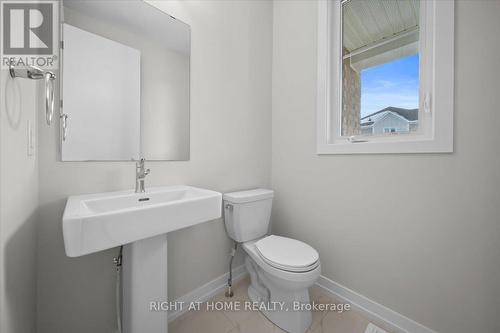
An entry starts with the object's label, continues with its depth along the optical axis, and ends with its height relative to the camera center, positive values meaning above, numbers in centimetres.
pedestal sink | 68 -24
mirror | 97 +44
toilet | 112 -55
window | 104 +56
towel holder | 62 +27
